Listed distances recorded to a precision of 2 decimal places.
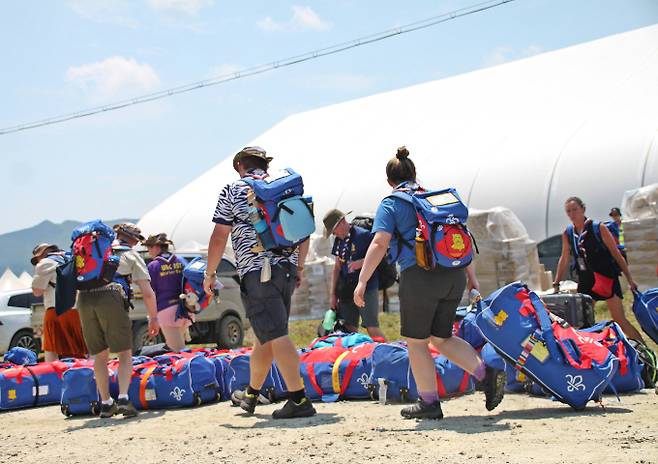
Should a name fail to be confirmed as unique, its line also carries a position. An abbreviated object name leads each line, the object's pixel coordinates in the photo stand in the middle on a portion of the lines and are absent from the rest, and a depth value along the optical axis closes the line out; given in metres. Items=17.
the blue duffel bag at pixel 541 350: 5.93
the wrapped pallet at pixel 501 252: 19.20
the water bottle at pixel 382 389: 6.95
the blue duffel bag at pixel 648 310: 7.91
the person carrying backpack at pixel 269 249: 6.26
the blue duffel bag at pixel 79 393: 7.43
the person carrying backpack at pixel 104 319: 7.12
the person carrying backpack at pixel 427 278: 5.75
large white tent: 22.94
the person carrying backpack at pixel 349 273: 8.92
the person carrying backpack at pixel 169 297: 9.27
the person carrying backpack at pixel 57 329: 9.12
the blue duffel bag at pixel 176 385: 7.51
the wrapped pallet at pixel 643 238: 17.12
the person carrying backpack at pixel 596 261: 8.65
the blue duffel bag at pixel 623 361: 6.72
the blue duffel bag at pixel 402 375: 6.88
